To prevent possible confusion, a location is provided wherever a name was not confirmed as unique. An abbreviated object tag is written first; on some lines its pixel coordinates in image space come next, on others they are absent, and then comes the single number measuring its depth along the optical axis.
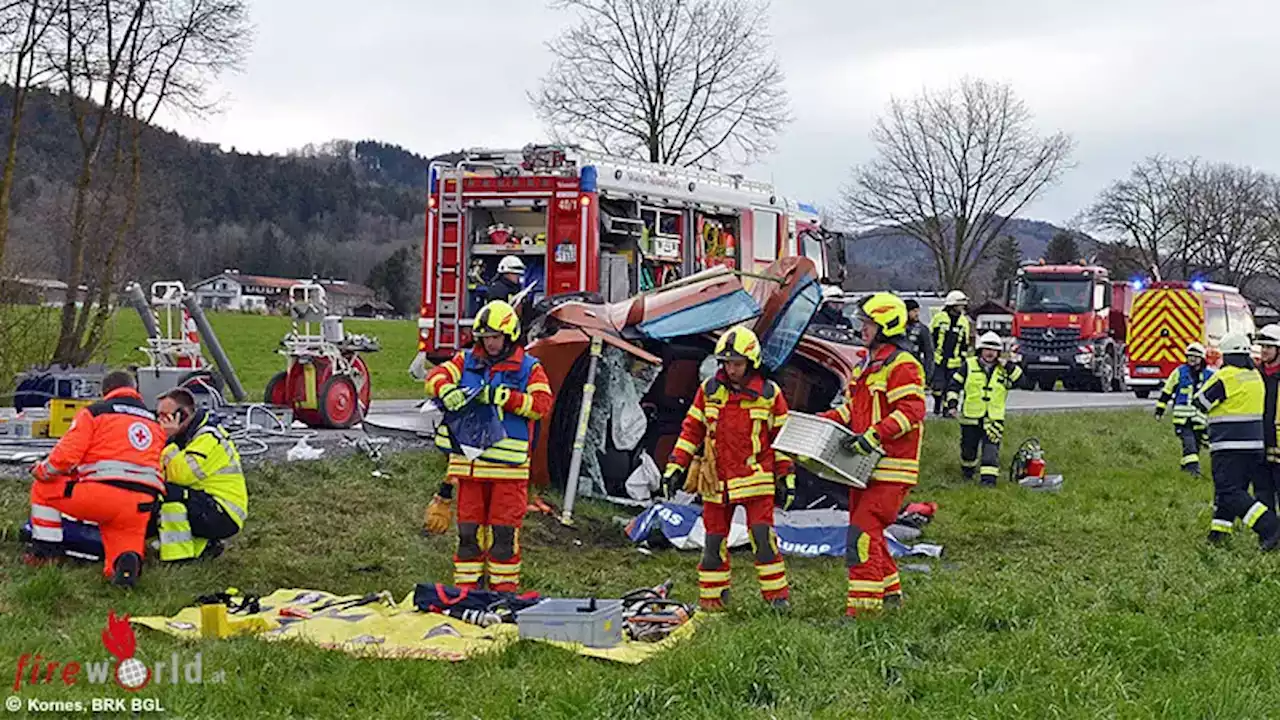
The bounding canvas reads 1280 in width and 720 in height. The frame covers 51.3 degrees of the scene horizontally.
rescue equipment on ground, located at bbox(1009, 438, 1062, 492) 13.80
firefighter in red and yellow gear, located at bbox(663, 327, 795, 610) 7.34
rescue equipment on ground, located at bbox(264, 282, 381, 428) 13.00
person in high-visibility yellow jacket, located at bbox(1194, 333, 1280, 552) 9.79
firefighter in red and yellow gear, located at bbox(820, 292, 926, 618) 7.13
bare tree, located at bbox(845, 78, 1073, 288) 47.62
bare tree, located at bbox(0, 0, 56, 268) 19.33
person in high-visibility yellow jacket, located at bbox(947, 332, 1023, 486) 13.75
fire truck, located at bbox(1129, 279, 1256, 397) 26.53
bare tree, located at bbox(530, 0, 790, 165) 28.44
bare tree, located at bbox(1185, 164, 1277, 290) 59.81
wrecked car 10.85
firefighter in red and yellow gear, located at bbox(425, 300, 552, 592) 7.50
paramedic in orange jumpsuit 7.19
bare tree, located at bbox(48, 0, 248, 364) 20.53
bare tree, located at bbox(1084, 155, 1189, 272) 59.94
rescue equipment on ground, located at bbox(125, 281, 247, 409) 11.66
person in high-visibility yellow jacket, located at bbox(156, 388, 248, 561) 7.68
